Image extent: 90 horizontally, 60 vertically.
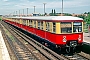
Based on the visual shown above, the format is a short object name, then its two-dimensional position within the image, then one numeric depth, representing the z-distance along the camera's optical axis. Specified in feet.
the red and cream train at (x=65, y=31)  47.96
